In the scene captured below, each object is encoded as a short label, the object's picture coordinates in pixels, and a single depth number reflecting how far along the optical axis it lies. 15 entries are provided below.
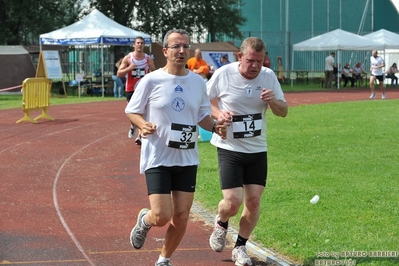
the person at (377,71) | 30.45
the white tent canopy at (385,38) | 41.09
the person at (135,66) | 15.92
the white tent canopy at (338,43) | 39.97
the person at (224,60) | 25.08
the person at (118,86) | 34.16
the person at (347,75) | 43.06
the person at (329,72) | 40.81
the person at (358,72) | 43.46
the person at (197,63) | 18.56
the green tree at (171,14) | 44.12
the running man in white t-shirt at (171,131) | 6.55
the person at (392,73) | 43.47
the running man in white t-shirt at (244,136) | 7.23
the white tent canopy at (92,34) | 33.03
